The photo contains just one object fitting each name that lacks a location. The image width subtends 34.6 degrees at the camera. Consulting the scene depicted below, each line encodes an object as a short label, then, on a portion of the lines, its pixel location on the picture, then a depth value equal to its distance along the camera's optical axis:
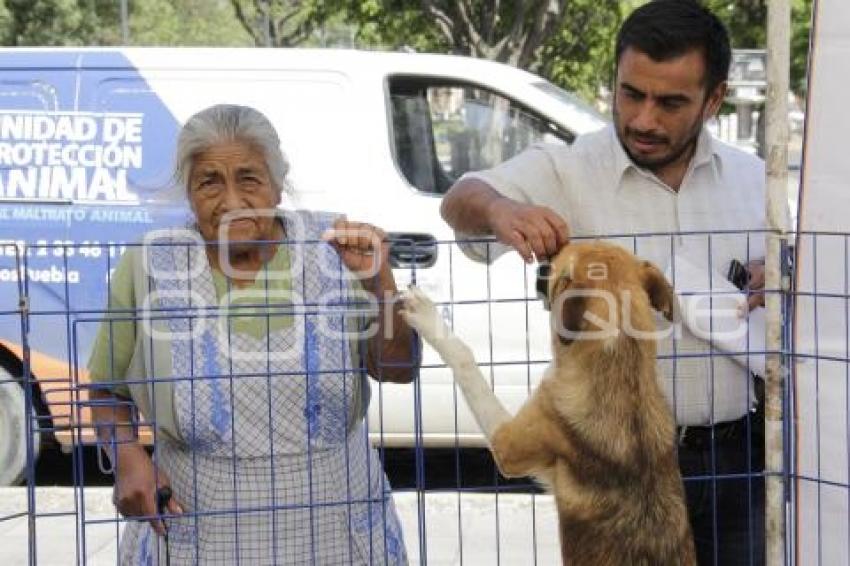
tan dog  3.40
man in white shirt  3.71
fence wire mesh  3.44
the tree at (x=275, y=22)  30.20
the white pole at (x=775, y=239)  3.39
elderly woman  3.43
